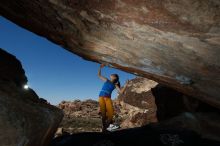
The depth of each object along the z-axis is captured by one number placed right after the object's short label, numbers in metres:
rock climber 6.82
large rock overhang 3.36
